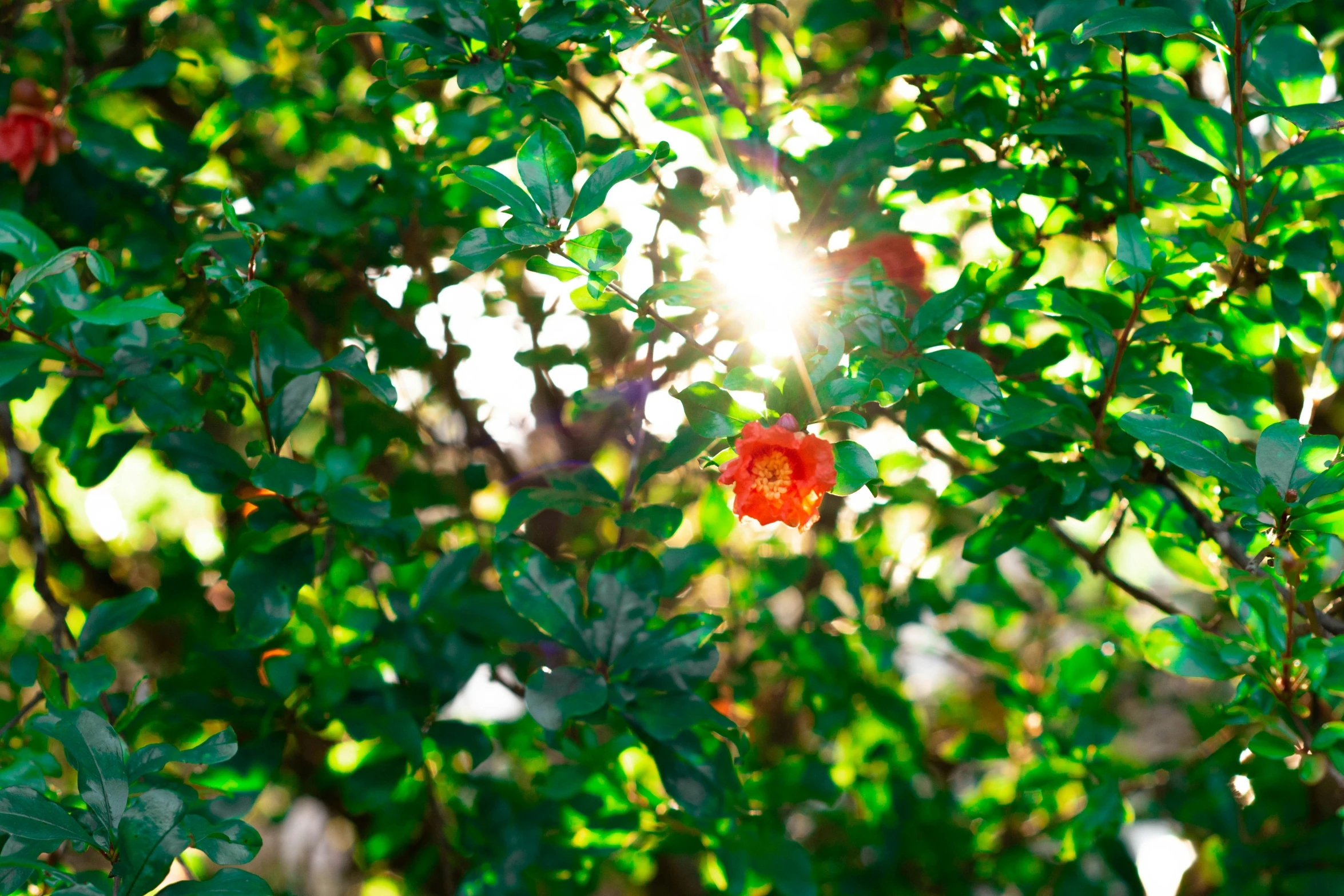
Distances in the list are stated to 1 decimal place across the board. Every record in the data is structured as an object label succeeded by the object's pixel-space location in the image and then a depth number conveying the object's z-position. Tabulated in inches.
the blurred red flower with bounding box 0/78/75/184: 49.6
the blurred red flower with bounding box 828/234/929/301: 44.4
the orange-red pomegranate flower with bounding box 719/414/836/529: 30.3
